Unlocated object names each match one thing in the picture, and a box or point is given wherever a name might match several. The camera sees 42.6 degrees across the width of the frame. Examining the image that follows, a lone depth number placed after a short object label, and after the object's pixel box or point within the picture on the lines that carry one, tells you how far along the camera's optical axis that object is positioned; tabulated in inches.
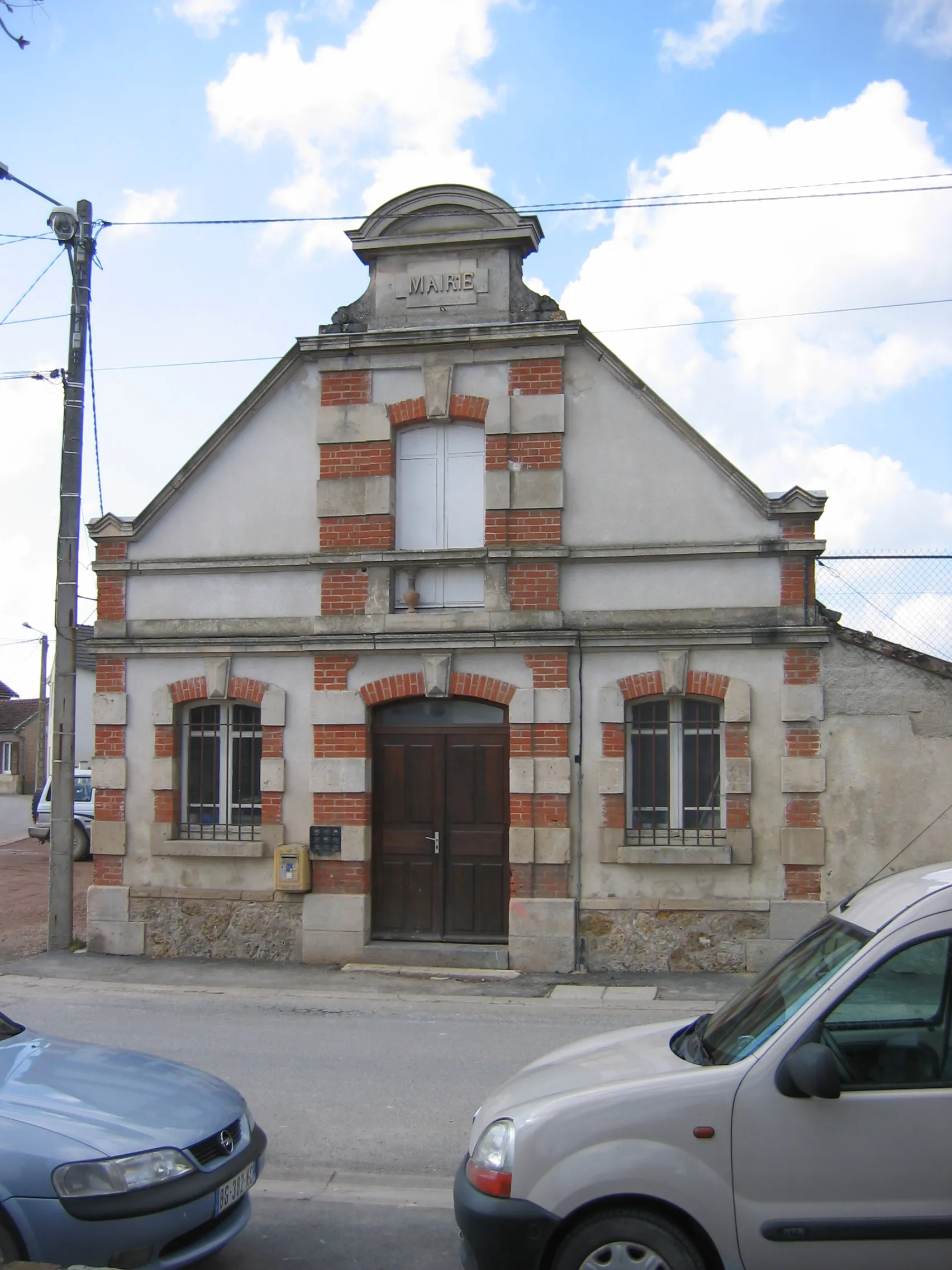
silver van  164.1
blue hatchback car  180.1
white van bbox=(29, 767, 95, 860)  1010.1
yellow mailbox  512.4
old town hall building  485.1
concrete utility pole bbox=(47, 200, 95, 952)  546.0
